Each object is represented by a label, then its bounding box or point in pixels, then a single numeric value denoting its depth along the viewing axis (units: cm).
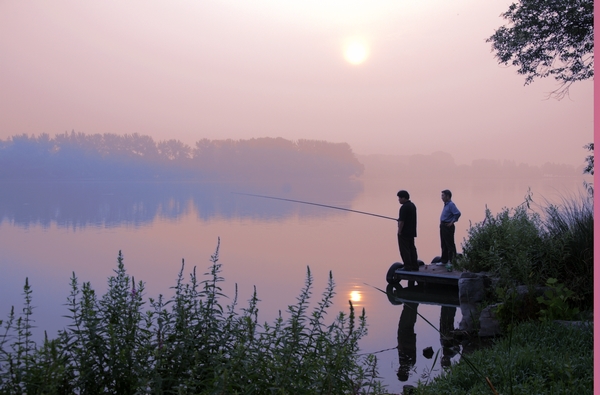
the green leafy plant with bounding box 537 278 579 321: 807
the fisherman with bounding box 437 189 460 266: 1498
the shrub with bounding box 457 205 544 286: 930
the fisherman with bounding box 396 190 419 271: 1424
